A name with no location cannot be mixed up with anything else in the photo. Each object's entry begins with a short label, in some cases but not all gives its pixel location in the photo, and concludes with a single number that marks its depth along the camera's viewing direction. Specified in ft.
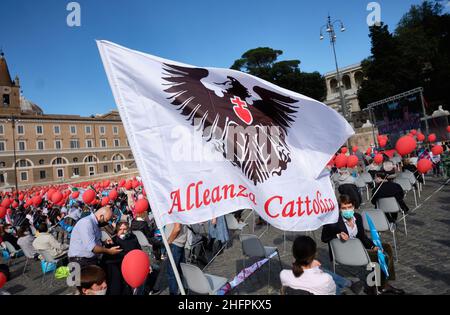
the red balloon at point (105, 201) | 34.87
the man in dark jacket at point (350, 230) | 13.10
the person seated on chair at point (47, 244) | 22.17
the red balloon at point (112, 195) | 41.01
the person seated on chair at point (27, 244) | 25.38
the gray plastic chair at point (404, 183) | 26.73
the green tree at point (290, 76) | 186.80
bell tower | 237.45
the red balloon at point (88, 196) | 30.25
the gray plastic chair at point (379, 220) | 16.98
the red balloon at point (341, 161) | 33.36
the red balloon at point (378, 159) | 34.65
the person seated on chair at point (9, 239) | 30.43
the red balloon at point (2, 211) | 33.10
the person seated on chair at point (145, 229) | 22.21
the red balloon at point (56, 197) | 39.11
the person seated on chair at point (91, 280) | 9.56
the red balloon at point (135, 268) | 9.45
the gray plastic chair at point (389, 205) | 19.75
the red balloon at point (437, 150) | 35.37
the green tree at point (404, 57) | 138.41
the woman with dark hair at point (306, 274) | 8.33
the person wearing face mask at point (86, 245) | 13.61
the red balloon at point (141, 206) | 21.62
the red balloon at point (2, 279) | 10.38
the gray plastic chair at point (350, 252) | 12.22
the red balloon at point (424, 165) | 26.47
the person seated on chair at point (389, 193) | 20.70
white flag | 9.18
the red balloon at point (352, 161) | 32.55
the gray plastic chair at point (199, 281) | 11.78
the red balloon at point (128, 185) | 52.60
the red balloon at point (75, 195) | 54.49
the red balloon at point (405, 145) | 24.53
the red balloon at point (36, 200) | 45.62
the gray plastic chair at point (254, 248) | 15.72
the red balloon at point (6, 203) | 40.37
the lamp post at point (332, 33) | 78.38
